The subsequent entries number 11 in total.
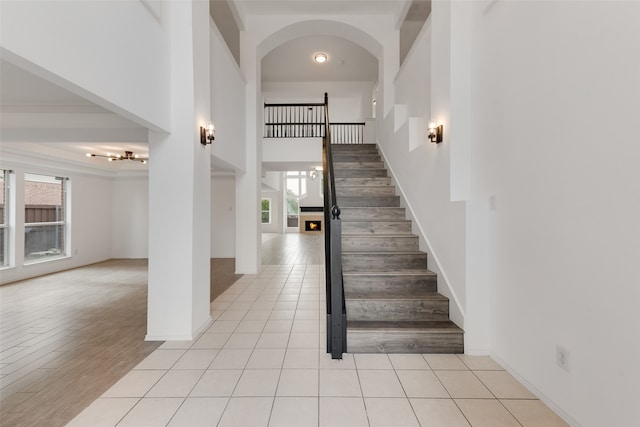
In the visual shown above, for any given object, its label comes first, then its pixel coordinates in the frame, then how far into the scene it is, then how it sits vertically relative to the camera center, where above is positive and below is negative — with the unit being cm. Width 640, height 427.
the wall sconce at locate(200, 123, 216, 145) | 337 +91
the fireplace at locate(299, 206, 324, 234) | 1694 -44
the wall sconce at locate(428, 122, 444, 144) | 321 +88
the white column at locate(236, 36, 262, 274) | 590 +56
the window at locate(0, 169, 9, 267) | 559 -5
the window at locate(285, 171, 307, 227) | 1764 +135
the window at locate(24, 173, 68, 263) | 614 -4
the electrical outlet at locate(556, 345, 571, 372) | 185 -89
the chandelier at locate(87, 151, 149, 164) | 611 +123
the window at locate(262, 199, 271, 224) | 1664 +18
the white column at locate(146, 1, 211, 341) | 307 +11
